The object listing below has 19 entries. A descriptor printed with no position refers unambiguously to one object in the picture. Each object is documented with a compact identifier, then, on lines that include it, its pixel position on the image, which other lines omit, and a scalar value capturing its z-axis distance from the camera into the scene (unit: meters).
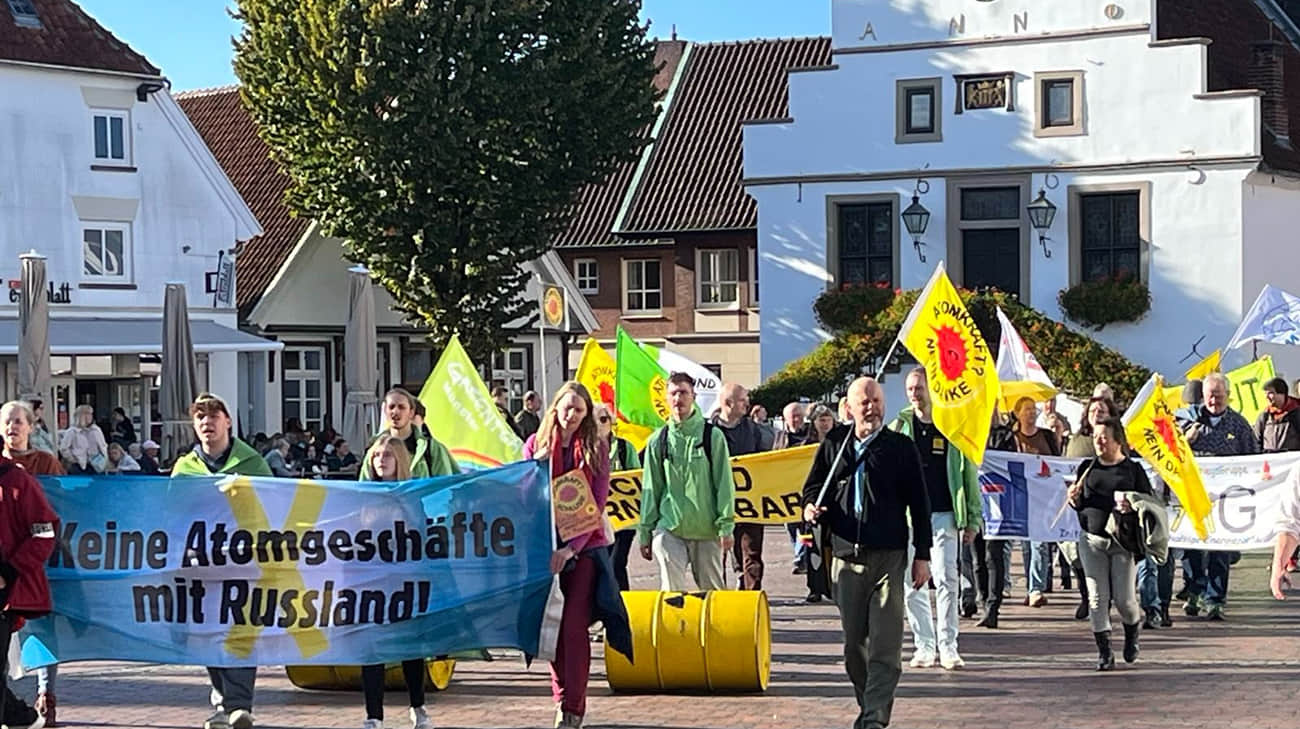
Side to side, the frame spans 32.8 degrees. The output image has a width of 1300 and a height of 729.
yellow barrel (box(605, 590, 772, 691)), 13.59
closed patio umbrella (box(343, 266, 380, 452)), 26.44
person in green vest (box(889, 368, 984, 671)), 14.95
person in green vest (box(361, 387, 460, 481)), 13.16
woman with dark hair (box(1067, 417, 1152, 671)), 14.81
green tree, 35.84
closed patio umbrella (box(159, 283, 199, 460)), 28.91
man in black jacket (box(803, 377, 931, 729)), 11.93
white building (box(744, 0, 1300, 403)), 36.84
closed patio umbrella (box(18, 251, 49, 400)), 25.92
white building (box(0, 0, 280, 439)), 38.75
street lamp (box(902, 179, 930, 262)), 38.12
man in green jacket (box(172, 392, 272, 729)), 12.19
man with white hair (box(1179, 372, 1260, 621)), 18.44
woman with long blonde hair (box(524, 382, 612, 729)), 12.10
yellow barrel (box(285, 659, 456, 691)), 14.16
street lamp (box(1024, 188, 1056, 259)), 37.38
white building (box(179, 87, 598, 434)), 44.41
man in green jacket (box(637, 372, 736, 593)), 14.91
